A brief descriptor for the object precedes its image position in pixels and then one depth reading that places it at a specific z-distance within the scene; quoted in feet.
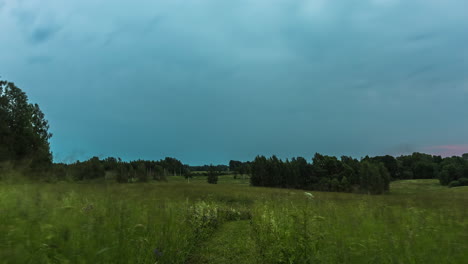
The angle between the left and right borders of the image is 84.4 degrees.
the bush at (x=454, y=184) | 192.36
